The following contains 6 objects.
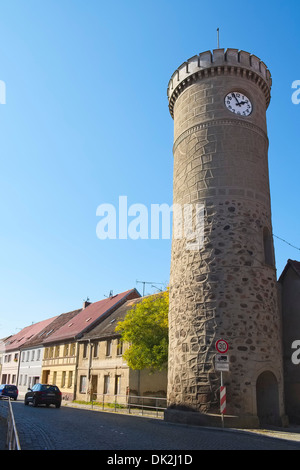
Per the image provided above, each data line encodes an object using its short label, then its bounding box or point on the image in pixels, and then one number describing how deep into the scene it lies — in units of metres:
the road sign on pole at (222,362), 14.02
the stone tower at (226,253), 15.20
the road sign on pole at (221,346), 14.33
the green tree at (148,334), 22.56
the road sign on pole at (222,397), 14.02
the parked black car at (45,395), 24.52
